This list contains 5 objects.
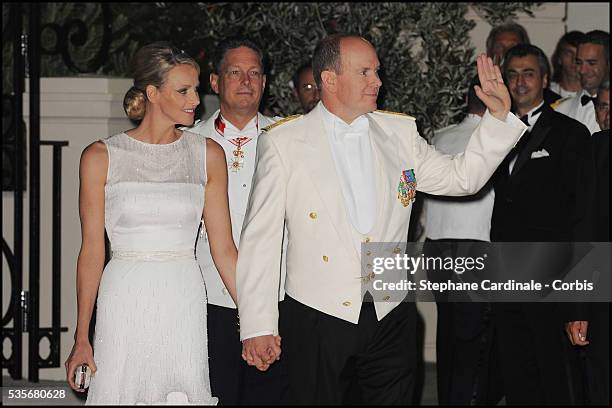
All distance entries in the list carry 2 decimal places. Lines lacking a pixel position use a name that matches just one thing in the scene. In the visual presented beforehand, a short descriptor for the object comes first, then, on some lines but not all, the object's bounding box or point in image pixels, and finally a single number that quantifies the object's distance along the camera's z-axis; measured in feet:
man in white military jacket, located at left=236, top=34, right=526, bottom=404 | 18.30
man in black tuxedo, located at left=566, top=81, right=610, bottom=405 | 22.27
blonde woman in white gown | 18.02
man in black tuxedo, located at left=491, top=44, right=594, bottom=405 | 23.67
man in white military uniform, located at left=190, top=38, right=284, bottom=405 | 21.81
